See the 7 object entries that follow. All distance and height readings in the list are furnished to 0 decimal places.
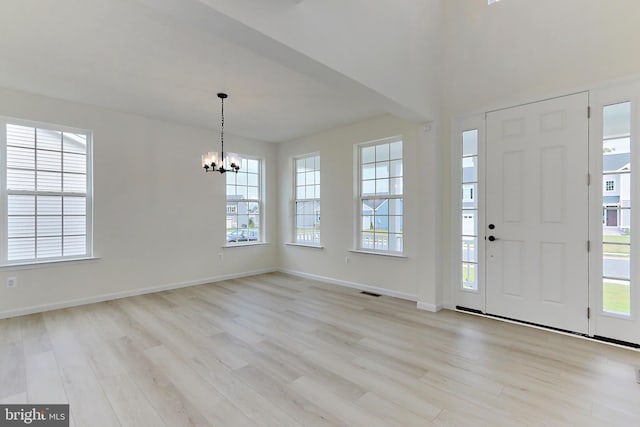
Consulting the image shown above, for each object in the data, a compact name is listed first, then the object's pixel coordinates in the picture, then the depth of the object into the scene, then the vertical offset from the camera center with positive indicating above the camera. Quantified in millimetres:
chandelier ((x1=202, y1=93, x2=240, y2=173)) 3985 +718
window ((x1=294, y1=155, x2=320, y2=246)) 5855 +257
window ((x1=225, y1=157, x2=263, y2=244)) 5891 +190
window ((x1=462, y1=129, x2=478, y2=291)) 3703 +31
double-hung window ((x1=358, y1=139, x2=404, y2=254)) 4641 +257
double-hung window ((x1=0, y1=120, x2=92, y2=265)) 3797 +268
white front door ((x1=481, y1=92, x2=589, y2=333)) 3002 +1
